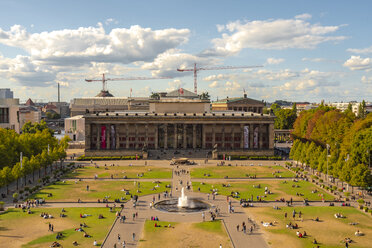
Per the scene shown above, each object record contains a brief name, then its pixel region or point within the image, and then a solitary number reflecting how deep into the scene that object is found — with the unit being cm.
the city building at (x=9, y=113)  14400
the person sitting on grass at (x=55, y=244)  4921
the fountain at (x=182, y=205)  6832
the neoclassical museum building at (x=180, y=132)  14650
